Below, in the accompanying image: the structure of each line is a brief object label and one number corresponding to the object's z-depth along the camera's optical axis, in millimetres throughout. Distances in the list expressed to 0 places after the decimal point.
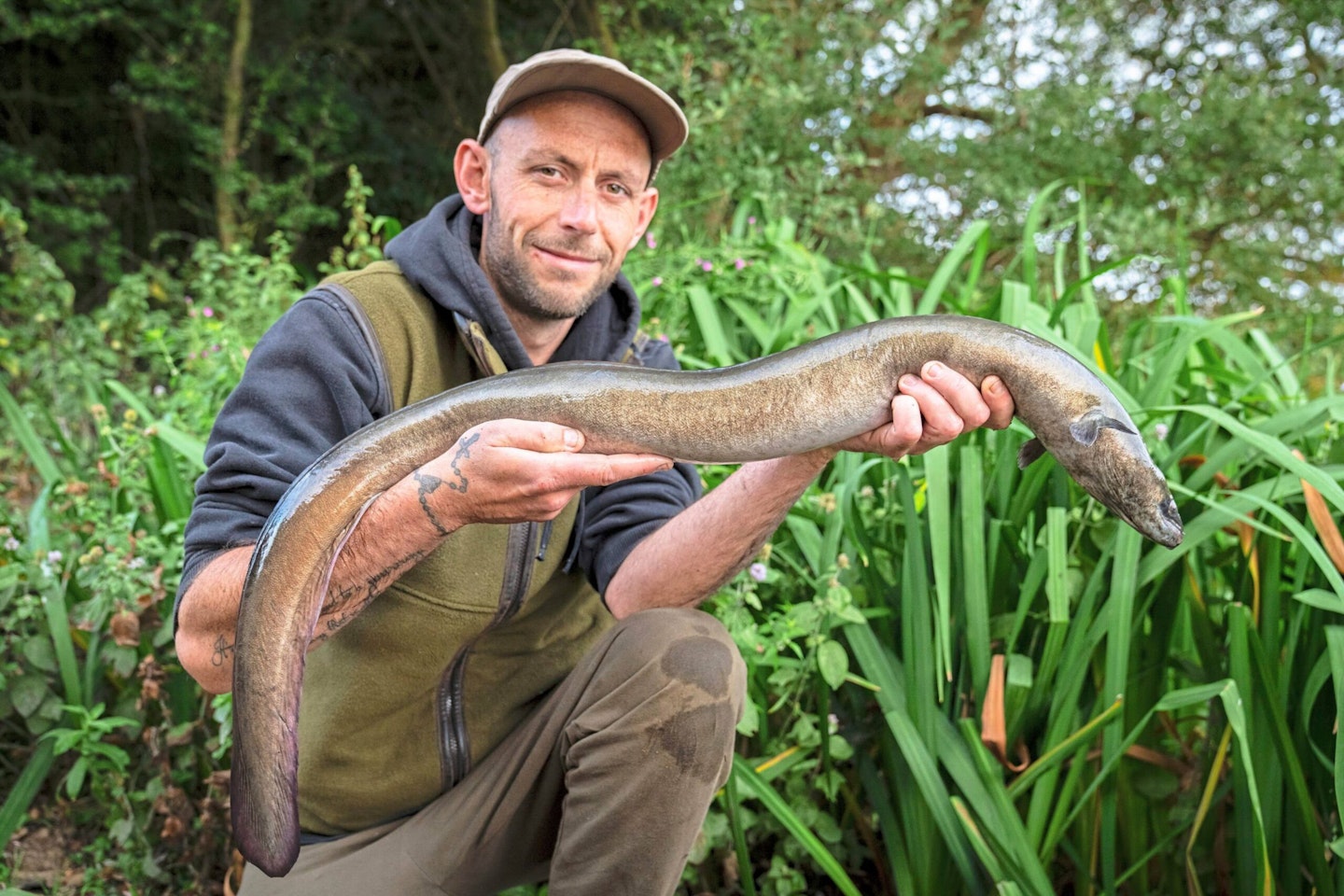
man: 1798
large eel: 1589
